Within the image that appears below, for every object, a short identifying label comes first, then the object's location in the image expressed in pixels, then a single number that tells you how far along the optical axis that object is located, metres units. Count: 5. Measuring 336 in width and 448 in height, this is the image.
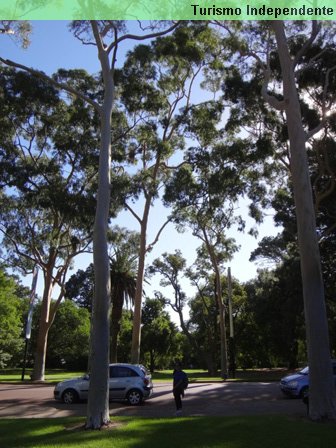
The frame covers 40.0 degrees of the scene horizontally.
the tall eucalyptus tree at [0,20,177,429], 11.30
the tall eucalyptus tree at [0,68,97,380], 25.59
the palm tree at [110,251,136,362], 37.81
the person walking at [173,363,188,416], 14.30
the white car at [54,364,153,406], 17.67
